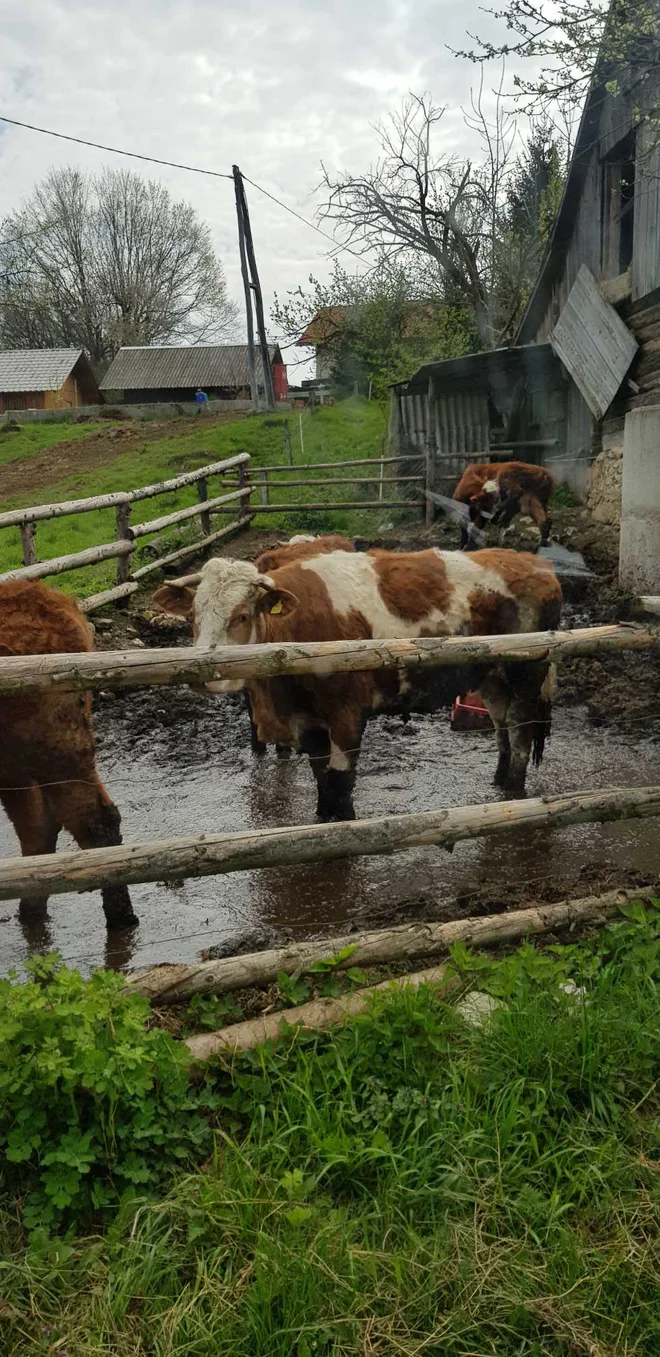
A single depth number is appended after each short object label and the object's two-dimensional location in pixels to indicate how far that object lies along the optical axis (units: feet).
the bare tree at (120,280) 180.91
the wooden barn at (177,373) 146.20
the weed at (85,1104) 7.80
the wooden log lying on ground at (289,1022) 9.31
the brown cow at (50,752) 13.65
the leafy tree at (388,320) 75.00
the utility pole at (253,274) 83.97
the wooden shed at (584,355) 39.01
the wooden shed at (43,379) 139.33
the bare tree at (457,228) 77.00
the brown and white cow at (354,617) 16.60
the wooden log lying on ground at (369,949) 10.04
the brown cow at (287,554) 20.35
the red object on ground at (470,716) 23.67
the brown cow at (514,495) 41.01
